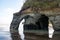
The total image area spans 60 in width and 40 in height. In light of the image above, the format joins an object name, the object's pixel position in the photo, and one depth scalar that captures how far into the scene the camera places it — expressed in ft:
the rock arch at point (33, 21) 39.62
